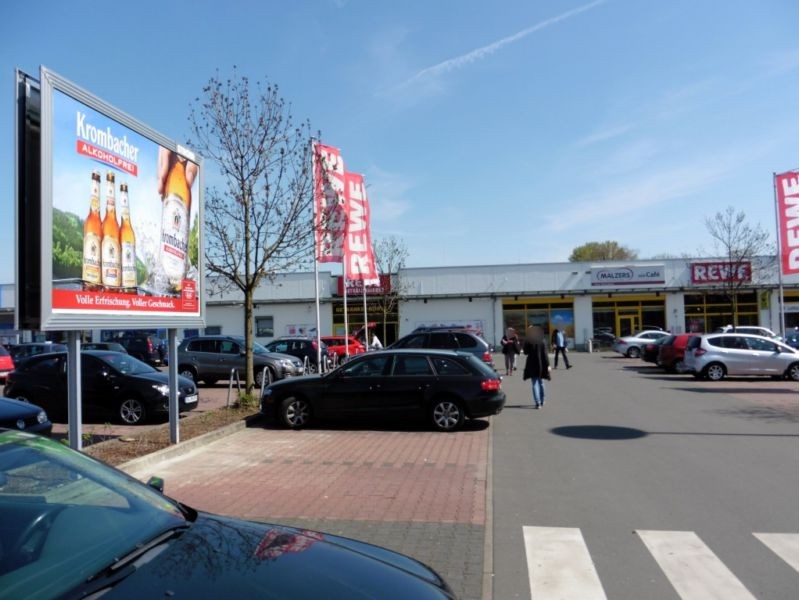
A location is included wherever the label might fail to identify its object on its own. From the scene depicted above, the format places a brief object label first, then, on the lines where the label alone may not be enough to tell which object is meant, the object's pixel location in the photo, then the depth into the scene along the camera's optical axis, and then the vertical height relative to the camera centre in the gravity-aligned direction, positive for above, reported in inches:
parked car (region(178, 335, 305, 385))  816.9 -43.5
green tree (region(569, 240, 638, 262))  3228.3 +340.8
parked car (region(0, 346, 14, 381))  867.4 -46.9
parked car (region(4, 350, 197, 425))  483.2 -45.7
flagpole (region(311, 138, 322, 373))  683.7 -6.9
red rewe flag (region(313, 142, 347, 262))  584.7 +113.2
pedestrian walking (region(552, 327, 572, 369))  1017.5 -40.1
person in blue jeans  542.9 -38.0
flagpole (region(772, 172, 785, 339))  978.7 +154.6
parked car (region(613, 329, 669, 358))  1300.4 -54.6
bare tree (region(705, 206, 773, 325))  1445.6 +119.9
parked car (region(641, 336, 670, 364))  1066.7 -61.4
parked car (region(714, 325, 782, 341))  1244.5 -33.8
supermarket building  1680.6 +52.4
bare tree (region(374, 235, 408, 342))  1678.2 +95.2
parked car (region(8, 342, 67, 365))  1164.1 -35.2
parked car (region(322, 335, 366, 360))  1121.4 -41.4
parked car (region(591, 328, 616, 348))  1686.8 -60.7
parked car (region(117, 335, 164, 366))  1243.2 -43.6
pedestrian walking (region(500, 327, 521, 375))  919.0 -42.9
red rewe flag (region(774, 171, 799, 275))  953.5 +143.2
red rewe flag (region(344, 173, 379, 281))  794.8 +115.6
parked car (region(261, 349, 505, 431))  447.2 -50.0
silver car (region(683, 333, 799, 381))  787.4 -55.0
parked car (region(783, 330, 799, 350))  1239.9 -54.7
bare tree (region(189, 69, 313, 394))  529.7 +95.1
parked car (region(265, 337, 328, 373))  1000.9 -38.1
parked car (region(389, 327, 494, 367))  765.3 -25.2
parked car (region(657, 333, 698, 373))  912.3 -55.1
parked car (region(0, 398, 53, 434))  327.4 -46.4
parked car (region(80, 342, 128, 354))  1021.3 -29.9
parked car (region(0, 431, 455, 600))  97.4 -38.7
